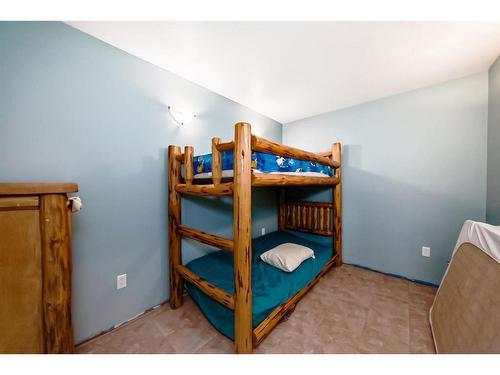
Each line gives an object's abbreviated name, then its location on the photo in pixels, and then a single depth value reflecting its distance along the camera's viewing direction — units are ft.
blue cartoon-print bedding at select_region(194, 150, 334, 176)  4.25
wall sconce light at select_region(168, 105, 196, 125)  5.78
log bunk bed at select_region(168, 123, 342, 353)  3.67
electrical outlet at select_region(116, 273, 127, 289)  4.81
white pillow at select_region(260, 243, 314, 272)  5.84
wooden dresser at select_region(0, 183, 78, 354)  2.47
